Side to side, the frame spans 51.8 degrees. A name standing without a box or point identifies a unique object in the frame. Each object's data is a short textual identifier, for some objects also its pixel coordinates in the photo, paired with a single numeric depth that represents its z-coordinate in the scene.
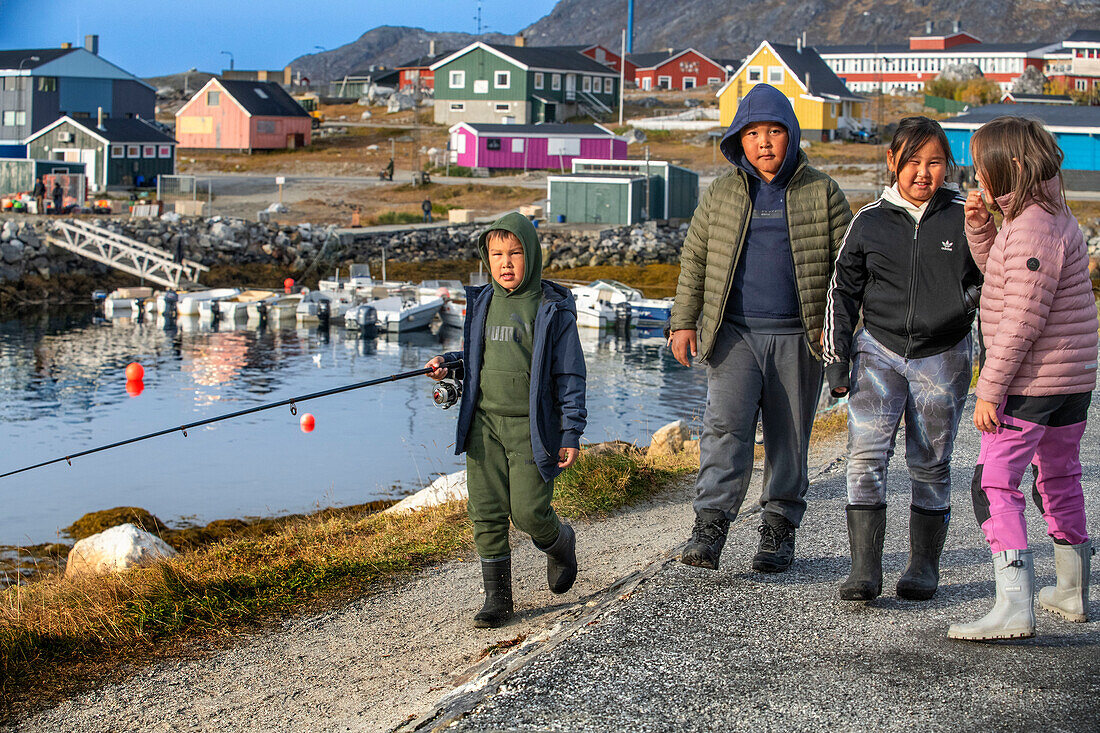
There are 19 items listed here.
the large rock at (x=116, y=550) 8.55
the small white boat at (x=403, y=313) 36.16
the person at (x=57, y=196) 44.78
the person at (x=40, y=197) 44.69
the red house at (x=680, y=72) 99.94
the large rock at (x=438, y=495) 8.60
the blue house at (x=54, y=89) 57.75
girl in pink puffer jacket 4.11
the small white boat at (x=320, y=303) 37.56
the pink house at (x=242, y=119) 65.25
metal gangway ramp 40.75
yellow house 63.06
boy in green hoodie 4.67
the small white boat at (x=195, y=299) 38.00
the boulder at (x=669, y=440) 11.26
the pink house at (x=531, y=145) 57.34
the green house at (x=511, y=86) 70.50
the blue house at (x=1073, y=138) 47.12
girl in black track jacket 4.52
